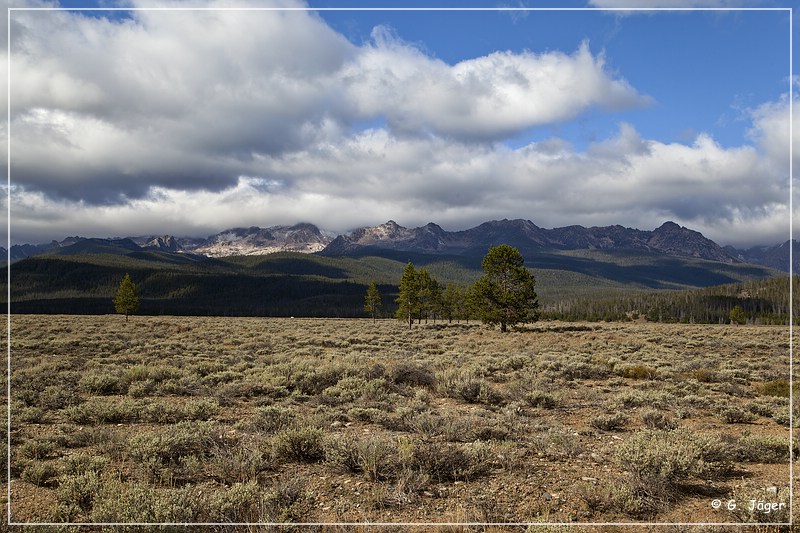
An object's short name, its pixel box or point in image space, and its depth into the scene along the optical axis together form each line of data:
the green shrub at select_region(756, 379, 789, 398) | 15.24
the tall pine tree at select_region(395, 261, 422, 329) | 61.94
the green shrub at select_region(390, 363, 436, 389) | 15.49
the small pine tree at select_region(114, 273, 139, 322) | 66.38
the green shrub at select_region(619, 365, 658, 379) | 18.05
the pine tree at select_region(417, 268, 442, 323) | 65.19
